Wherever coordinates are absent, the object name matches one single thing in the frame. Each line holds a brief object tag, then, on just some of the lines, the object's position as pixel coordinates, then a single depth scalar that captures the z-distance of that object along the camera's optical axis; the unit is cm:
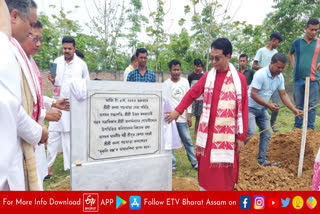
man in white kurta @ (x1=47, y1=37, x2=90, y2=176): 383
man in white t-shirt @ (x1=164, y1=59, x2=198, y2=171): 407
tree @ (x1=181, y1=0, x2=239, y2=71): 744
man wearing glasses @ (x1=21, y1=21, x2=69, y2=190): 193
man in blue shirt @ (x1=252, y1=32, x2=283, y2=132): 481
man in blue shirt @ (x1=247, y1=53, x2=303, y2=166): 342
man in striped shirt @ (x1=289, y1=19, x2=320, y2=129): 433
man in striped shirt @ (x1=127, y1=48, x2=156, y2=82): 388
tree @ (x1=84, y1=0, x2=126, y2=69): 927
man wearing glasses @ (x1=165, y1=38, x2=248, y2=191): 255
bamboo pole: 345
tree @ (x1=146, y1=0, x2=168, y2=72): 837
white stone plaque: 236
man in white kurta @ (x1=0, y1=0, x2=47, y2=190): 104
